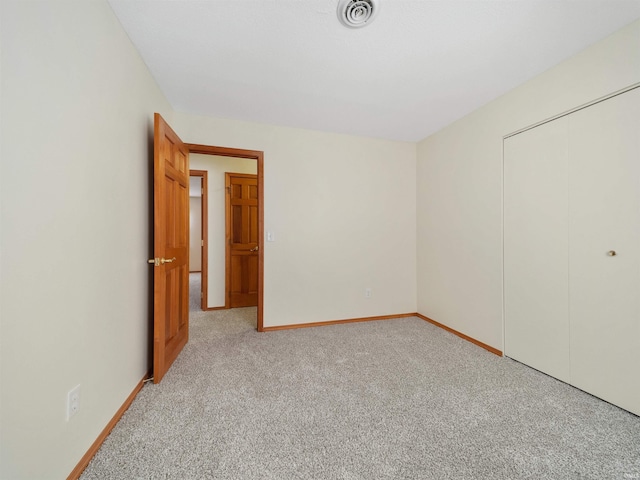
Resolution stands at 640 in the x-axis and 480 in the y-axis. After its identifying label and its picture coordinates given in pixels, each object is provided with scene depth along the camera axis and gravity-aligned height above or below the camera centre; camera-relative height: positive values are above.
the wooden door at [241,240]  4.13 +0.00
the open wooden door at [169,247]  1.94 -0.06
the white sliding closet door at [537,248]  2.04 -0.07
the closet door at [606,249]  1.65 -0.06
